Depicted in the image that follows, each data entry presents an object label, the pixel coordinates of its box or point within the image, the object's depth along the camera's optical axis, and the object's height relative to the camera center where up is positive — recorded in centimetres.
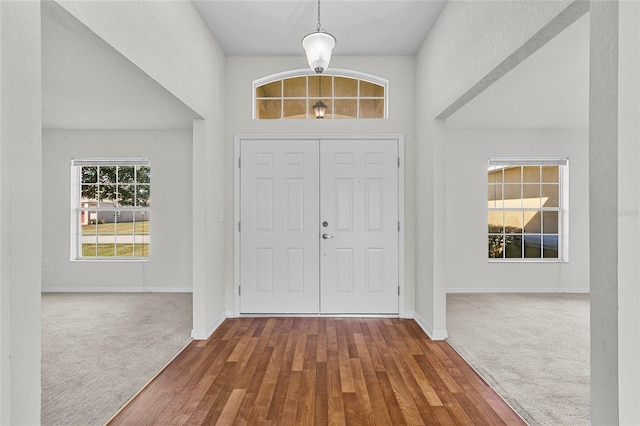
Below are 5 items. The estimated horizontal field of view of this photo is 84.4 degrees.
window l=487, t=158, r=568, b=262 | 593 +3
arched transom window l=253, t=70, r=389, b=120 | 439 +146
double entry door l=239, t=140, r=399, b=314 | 432 -13
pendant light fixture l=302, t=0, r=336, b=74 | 279 +131
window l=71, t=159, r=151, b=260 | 593 +8
